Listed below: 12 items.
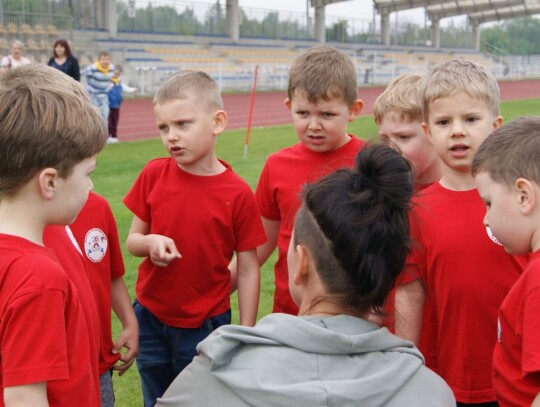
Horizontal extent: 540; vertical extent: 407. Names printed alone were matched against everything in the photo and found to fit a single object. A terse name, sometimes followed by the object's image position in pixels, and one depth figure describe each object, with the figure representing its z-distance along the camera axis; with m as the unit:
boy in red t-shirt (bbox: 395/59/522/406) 2.54
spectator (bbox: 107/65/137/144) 15.73
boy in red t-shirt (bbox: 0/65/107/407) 1.75
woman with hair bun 1.57
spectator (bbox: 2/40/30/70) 14.59
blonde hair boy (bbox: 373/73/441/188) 3.31
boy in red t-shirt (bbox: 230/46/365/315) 3.29
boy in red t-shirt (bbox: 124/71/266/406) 3.23
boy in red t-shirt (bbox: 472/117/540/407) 2.00
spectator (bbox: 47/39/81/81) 13.88
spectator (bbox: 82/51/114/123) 14.69
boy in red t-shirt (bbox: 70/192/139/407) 2.85
